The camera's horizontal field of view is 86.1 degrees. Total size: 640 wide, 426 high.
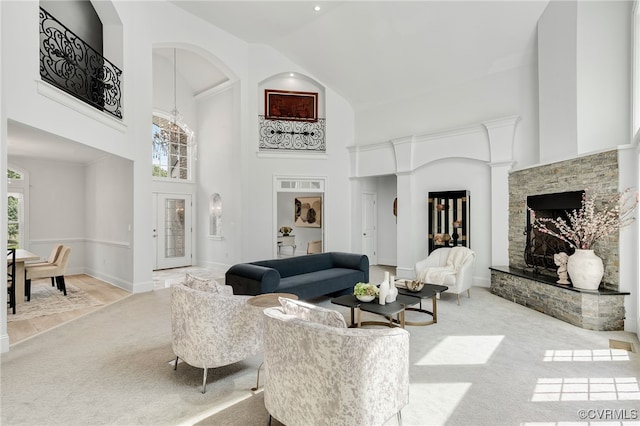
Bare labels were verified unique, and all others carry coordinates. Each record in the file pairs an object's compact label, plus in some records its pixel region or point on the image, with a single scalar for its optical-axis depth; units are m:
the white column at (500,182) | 6.58
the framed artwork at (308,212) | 11.51
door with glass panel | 9.17
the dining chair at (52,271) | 5.67
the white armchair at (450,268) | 5.53
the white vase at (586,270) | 4.40
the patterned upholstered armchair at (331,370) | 1.88
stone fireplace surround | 4.25
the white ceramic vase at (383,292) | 4.06
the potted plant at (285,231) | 11.68
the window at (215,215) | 9.27
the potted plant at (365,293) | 4.14
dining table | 5.28
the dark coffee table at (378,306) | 3.88
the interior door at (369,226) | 9.43
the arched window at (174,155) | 9.35
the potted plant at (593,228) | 4.30
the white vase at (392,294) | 4.12
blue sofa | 4.62
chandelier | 9.19
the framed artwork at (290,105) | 8.97
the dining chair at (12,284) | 4.94
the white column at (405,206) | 8.04
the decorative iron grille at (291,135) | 8.84
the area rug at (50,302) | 5.01
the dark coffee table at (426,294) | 4.51
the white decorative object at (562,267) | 4.81
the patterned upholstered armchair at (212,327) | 2.79
